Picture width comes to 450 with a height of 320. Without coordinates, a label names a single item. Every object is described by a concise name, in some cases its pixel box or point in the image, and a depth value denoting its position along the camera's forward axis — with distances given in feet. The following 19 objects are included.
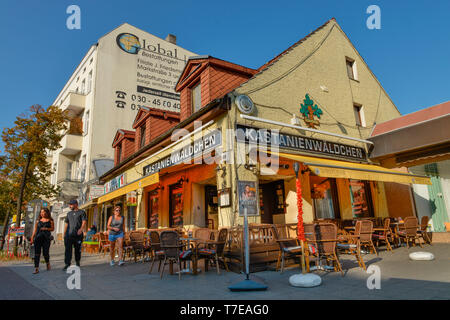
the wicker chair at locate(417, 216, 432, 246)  32.40
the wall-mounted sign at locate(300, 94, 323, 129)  34.35
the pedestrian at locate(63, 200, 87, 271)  23.25
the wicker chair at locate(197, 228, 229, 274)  20.76
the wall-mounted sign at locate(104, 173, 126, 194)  50.34
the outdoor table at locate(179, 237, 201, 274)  20.45
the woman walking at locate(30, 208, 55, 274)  22.91
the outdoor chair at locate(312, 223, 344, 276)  18.32
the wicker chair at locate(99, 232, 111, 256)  38.46
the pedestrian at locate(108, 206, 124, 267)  27.22
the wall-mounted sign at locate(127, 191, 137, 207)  47.50
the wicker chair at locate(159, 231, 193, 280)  19.75
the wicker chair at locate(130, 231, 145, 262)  28.09
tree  40.73
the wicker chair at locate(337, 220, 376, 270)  23.55
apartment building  69.10
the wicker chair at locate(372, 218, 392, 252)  28.50
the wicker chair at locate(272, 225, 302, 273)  19.25
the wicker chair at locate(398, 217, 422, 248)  29.19
